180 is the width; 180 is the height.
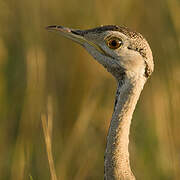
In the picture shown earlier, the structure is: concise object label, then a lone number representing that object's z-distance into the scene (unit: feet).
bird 19.98
